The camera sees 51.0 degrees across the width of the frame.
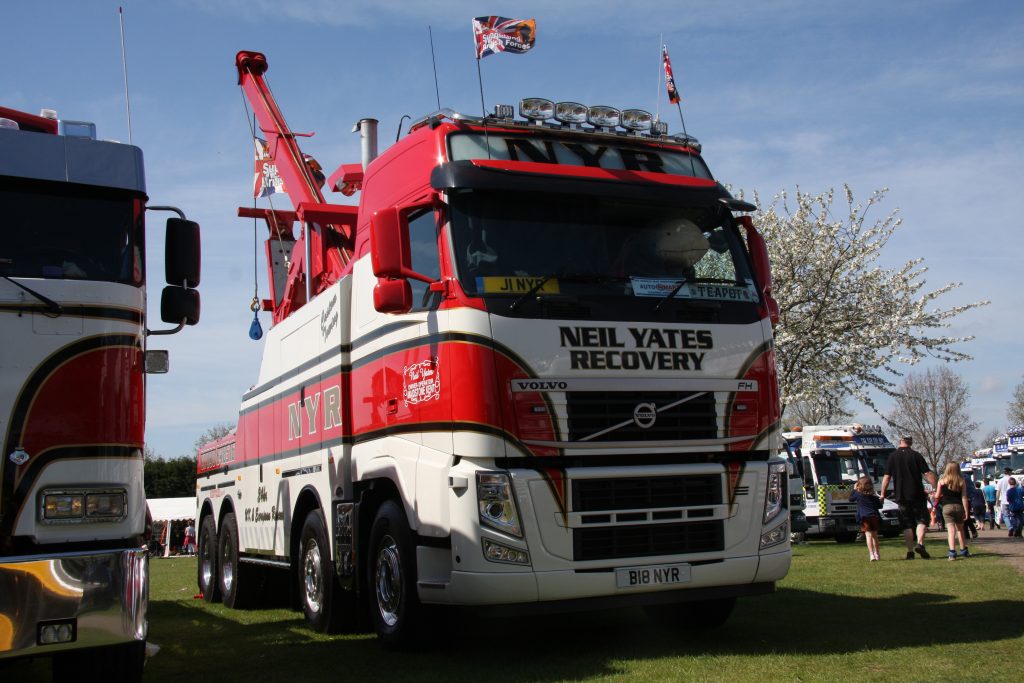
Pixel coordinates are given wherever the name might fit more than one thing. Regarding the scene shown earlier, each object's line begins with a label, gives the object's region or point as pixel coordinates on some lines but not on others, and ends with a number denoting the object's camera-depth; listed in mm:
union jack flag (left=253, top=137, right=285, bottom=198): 14844
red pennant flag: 10523
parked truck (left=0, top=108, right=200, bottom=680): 5910
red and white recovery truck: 7438
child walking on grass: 17062
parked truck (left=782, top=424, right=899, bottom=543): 26125
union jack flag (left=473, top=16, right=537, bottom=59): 9320
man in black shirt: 16375
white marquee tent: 48875
